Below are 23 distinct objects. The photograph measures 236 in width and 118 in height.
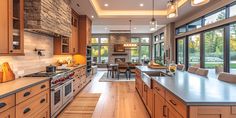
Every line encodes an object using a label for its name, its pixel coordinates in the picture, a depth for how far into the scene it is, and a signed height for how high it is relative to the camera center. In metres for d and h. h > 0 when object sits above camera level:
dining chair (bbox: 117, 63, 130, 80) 6.29 -0.55
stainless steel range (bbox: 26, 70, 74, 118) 2.32 -0.71
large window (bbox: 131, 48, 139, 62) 10.16 +0.37
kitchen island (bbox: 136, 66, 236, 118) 1.03 -0.41
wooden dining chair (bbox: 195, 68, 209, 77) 2.45 -0.31
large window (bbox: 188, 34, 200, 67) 4.43 +0.34
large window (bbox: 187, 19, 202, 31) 4.31 +1.35
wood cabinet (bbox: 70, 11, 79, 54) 4.37 +0.96
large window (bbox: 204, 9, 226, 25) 3.36 +1.32
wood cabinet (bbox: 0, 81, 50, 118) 1.31 -0.63
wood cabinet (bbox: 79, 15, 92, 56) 5.02 +1.08
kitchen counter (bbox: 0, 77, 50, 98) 1.36 -0.39
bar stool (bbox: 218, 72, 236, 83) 1.82 -0.32
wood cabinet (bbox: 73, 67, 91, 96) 3.66 -0.79
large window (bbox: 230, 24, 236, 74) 3.14 +0.28
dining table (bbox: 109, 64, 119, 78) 6.56 -0.58
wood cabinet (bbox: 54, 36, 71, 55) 3.47 +0.40
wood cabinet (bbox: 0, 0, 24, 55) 1.60 +0.48
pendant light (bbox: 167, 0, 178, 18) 2.28 +1.02
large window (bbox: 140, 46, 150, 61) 10.29 +0.56
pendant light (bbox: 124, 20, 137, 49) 7.63 +0.89
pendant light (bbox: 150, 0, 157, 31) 3.33 +1.02
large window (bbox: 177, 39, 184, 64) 5.44 +0.35
